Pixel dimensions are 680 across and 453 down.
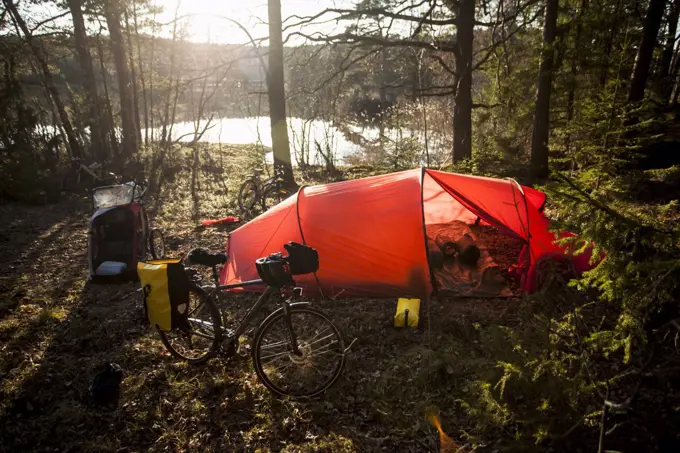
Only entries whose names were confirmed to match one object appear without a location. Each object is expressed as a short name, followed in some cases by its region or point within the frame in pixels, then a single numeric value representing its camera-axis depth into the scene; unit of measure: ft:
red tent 16.92
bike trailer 19.75
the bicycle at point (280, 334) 11.51
